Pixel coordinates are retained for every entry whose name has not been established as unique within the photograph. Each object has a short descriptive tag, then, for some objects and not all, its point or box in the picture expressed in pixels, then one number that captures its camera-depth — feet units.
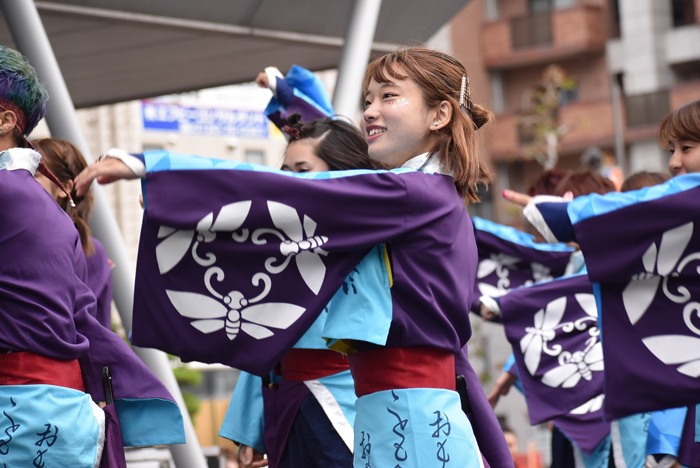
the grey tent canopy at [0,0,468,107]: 31.30
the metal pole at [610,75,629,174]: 106.73
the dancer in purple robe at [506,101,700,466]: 17.03
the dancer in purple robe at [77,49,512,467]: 14.12
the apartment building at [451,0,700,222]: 129.29
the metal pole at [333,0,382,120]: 29.96
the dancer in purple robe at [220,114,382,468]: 17.78
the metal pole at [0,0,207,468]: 24.86
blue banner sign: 150.20
